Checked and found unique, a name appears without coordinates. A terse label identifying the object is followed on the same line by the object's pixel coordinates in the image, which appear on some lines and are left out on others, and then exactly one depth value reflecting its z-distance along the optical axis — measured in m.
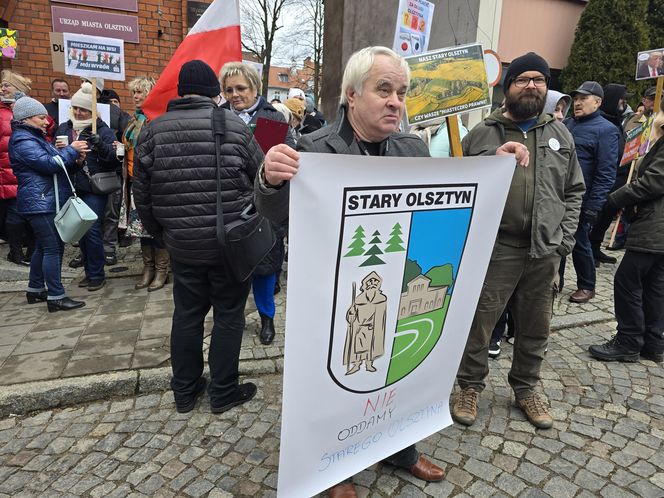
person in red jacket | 5.28
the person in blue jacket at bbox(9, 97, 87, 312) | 4.08
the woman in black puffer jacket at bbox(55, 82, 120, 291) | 4.60
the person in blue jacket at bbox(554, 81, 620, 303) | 4.41
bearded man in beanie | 2.54
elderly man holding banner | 1.74
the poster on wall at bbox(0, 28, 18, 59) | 5.80
